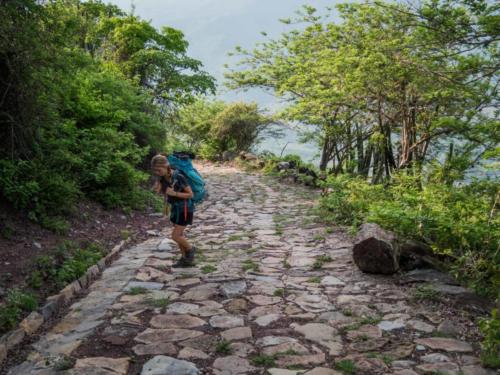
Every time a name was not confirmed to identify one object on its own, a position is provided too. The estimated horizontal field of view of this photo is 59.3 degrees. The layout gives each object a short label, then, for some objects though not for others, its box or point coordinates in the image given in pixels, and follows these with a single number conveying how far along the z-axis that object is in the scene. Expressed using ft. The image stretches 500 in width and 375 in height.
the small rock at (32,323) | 13.53
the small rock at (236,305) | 15.37
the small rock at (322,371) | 11.08
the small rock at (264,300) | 16.10
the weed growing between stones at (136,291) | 16.79
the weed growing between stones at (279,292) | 16.97
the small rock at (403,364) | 11.46
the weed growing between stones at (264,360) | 11.58
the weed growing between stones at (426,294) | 16.10
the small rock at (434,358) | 11.79
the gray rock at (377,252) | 18.54
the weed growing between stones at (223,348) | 12.33
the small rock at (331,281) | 18.26
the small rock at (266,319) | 14.29
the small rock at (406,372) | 11.08
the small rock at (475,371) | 11.05
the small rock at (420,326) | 13.81
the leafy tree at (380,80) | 19.01
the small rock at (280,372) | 11.07
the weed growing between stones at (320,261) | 20.66
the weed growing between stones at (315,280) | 18.69
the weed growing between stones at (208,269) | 19.61
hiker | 19.22
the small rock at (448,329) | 13.57
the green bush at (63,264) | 16.70
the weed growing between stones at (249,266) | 20.10
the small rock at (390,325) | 13.89
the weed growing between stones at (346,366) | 11.16
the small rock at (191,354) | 11.98
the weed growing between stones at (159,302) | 15.52
